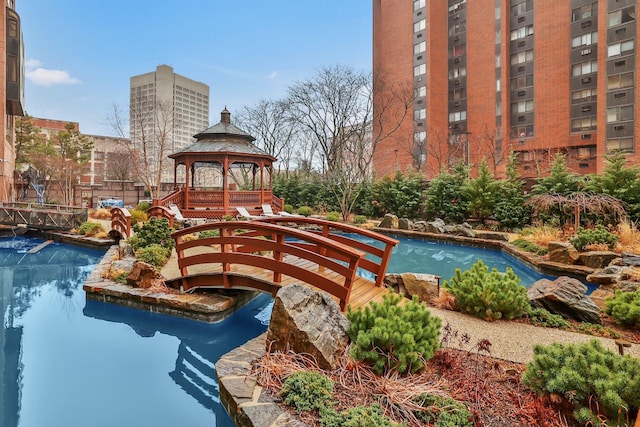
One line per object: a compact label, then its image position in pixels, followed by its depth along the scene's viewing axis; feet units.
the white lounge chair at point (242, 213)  50.00
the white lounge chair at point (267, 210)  55.48
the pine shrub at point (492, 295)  14.43
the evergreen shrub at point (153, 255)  24.18
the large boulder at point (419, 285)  17.61
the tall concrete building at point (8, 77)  55.11
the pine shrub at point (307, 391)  8.62
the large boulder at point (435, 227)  45.06
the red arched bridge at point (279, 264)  14.61
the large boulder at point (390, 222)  51.11
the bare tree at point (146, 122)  70.64
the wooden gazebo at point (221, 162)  52.49
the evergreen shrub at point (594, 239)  27.20
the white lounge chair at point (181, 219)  46.29
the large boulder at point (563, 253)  26.91
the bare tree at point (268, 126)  91.15
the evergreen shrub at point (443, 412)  7.76
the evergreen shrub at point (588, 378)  7.07
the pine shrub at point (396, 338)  9.55
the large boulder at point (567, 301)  14.53
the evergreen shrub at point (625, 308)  13.44
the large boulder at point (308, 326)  10.49
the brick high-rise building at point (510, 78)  77.41
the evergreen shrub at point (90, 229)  41.93
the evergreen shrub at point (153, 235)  27.53
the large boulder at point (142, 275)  20.34
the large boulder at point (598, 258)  24.96
